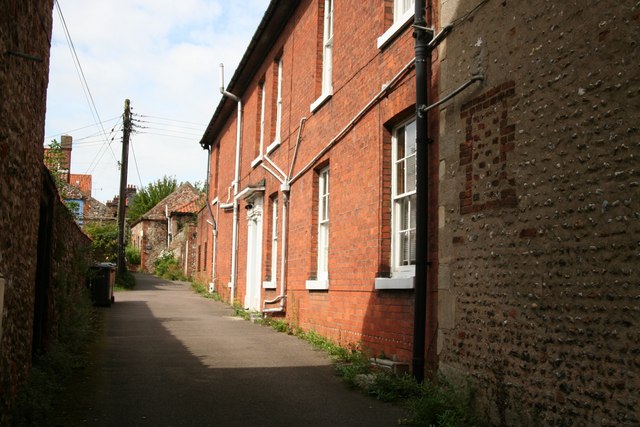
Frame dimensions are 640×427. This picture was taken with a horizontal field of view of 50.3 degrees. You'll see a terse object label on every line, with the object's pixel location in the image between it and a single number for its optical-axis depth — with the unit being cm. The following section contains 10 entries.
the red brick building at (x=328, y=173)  905
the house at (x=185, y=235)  3797
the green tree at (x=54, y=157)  1855
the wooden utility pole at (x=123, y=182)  3092
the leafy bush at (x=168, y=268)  3922
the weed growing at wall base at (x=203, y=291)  2359
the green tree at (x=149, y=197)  6594
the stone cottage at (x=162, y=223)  4703
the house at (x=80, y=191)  1894
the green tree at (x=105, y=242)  3328
